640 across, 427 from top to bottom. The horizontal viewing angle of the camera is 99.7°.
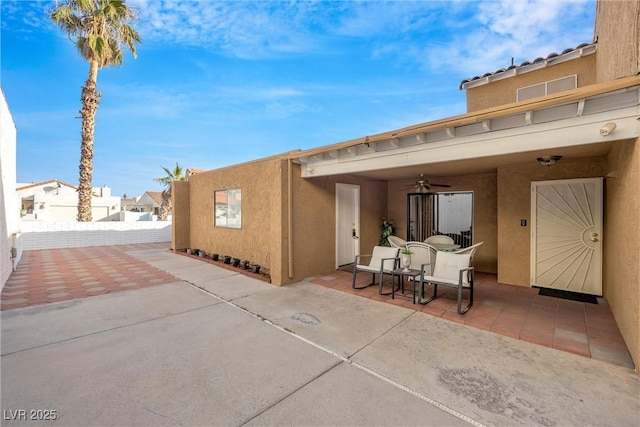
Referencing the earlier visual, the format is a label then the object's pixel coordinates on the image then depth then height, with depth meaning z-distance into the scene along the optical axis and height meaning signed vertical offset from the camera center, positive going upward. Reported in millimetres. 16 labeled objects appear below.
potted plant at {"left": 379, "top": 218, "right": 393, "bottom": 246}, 8562 -673
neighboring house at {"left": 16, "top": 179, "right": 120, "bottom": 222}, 23369 +720
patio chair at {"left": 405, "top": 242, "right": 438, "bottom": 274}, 5652 -949
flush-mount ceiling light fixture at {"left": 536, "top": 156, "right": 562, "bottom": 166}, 4587 +867
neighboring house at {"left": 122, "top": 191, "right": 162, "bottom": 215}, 35809 +1160
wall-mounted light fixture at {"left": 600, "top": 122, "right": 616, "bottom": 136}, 2904 +874
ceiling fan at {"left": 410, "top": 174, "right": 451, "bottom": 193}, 6355 +578
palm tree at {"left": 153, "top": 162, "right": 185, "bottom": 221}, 19125 +1989
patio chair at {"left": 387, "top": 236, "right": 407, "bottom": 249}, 6416 -777
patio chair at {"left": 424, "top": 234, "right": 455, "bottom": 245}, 6867 -773
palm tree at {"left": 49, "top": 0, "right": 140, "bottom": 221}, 11875 +8053
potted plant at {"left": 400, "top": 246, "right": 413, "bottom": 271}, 5236 -948
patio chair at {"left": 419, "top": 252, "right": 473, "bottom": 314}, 4387 -1154
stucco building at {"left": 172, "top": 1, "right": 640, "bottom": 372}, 3127 +555
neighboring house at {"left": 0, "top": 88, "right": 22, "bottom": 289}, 5945 +383
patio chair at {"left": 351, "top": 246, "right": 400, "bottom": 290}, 5500 -1125
